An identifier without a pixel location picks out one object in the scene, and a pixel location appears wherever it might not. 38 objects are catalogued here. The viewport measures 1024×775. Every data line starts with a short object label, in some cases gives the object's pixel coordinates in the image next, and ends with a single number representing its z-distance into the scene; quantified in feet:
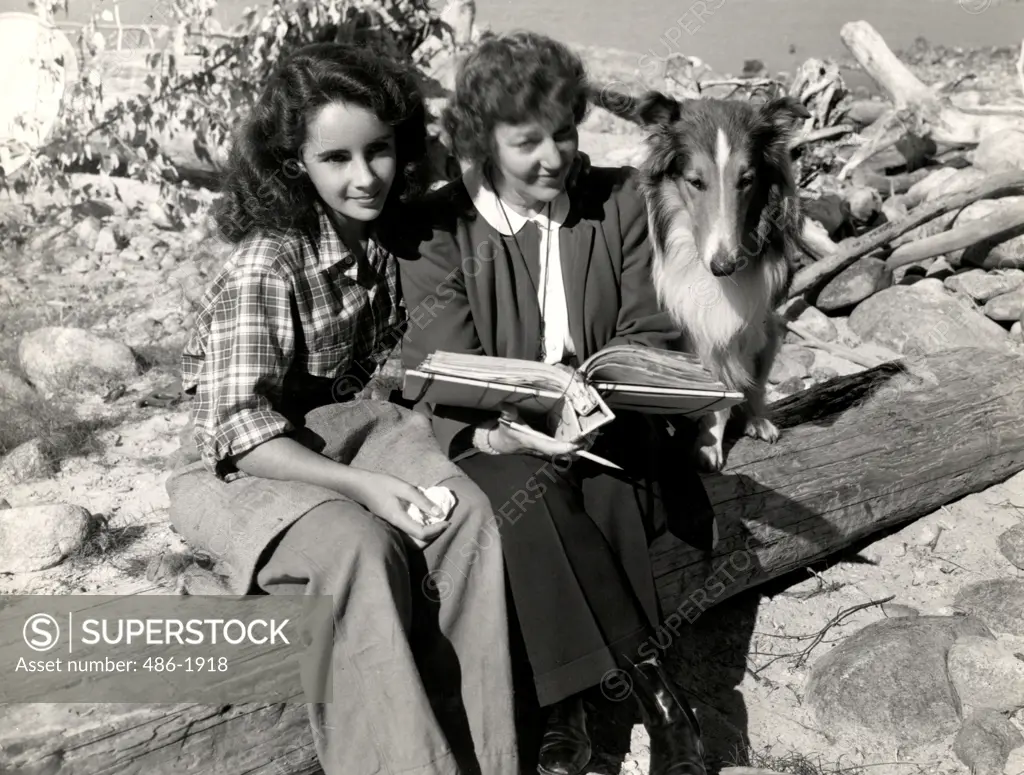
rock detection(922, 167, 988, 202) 20.54
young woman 7.59
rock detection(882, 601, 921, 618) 11.38
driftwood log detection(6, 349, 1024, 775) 7.25
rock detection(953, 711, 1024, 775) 9.02
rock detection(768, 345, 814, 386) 17.44
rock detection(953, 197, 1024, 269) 18.90
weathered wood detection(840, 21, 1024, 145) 22.75
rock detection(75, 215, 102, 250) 21.42
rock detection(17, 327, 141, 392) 16.29
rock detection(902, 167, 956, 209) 22.04
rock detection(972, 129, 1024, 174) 21.07
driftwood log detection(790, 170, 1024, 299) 18.63
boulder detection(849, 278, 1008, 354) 17.54
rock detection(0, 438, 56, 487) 13.84
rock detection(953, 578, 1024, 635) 10.94
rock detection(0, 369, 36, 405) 15.58
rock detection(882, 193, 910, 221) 22.16
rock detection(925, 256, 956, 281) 19.94
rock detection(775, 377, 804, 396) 16.98
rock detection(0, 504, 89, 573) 11.82
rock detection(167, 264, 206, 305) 19.04
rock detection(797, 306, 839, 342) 18.62
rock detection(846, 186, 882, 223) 21.62
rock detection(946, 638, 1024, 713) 9.57
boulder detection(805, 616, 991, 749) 9.61
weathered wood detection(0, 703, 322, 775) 7.07
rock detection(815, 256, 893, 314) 19.04
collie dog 9.68
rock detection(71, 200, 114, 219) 22.17
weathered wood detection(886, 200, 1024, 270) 18.74
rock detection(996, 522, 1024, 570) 12.22
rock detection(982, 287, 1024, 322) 17.88
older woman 8.14
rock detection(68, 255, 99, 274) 20.47
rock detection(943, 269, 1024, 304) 18.48
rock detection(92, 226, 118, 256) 21.07
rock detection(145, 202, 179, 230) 21.94
